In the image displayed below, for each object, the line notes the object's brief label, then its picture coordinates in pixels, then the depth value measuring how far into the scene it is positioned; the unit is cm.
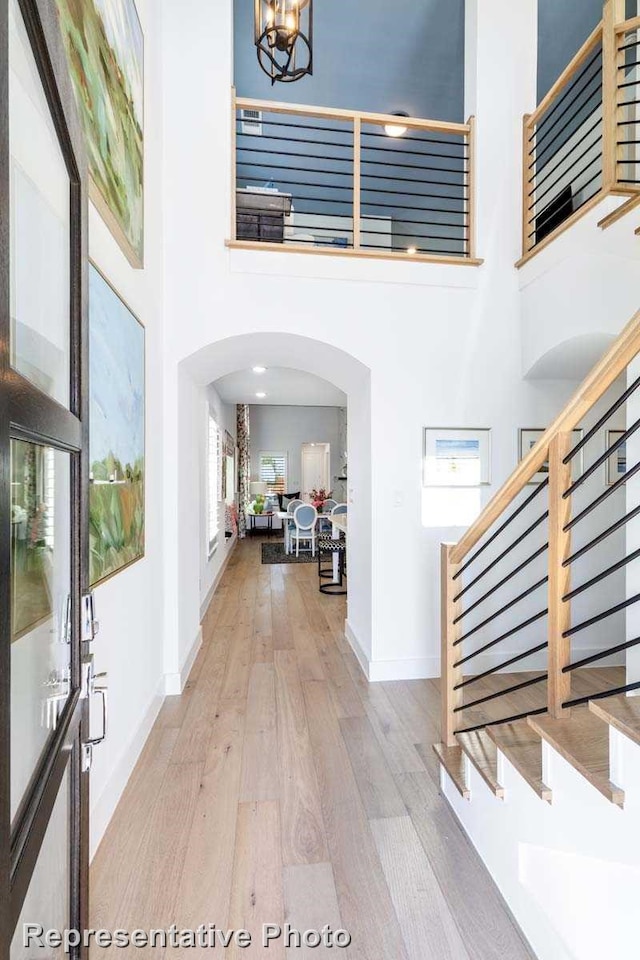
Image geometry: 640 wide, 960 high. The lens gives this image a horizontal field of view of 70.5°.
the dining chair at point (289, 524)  798
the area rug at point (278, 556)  742
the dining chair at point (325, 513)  844
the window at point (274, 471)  1121
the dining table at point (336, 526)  524
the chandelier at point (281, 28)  196
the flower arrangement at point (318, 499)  817
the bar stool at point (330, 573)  548
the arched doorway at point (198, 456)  306
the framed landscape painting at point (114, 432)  174
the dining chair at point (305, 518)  759
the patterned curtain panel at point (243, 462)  995
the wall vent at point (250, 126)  483
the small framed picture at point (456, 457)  320
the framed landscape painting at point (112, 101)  151
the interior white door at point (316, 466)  1120
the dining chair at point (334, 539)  579
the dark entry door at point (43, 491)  57
